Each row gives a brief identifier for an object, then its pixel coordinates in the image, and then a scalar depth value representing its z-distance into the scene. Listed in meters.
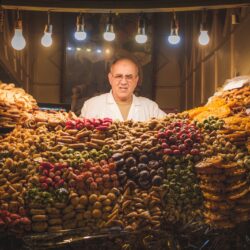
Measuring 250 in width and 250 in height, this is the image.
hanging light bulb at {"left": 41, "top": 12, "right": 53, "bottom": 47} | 5.20
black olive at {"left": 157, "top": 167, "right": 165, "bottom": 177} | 3.66
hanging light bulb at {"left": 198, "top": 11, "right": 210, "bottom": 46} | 5.33
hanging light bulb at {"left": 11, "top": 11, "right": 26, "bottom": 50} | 5.13
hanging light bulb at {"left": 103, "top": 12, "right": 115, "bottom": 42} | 5.18
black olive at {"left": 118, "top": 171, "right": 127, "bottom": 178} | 3.62
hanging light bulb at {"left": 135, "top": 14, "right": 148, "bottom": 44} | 5.14
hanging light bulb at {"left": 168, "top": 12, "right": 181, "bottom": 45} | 5.20
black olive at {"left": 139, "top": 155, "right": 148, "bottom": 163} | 3.71
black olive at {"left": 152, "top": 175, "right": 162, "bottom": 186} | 3.61
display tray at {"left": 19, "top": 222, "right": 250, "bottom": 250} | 3.31
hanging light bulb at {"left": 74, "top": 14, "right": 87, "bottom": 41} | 5.10
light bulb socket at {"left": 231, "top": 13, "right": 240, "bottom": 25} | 6.19
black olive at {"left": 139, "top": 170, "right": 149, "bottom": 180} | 3.62
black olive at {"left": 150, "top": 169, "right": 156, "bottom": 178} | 3.65
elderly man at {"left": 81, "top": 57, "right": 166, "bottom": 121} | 5.66
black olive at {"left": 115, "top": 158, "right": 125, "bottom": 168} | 3.66
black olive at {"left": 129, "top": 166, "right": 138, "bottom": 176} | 3.64
